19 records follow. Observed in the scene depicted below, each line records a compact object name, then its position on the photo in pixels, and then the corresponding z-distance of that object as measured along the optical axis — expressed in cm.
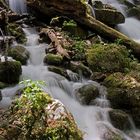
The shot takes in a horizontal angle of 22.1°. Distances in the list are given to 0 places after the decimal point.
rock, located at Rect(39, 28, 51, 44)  1033
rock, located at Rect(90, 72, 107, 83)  894
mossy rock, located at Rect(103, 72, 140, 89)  832
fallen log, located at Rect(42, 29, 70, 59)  941
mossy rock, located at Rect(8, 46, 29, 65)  884
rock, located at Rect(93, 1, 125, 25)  1330
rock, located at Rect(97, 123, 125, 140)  695
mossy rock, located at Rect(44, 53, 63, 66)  899
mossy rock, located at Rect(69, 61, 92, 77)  894
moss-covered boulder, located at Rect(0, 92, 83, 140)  456
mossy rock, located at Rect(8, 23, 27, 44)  1015
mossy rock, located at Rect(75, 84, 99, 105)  802
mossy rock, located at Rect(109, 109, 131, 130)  753
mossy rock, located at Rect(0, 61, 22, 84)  773
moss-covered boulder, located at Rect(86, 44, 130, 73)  940
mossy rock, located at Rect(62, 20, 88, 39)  1121
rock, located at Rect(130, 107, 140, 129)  784
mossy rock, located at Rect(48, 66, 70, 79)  857
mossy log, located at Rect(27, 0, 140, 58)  1135
